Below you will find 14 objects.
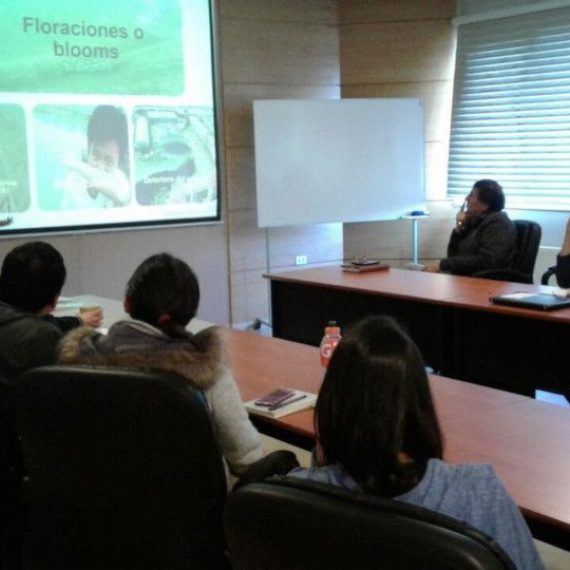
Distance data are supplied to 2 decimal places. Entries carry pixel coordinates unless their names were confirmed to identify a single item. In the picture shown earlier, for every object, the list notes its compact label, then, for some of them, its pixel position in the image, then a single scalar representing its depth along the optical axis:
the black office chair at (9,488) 2.08
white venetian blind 5.76
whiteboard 6.04
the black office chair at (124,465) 1.54
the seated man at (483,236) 4.98
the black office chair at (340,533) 0.92
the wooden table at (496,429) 1.62
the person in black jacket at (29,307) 2.13
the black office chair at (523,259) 4.90
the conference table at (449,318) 3.45
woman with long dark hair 1.19
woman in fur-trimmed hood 1.68
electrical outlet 6.55
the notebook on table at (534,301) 3.40
